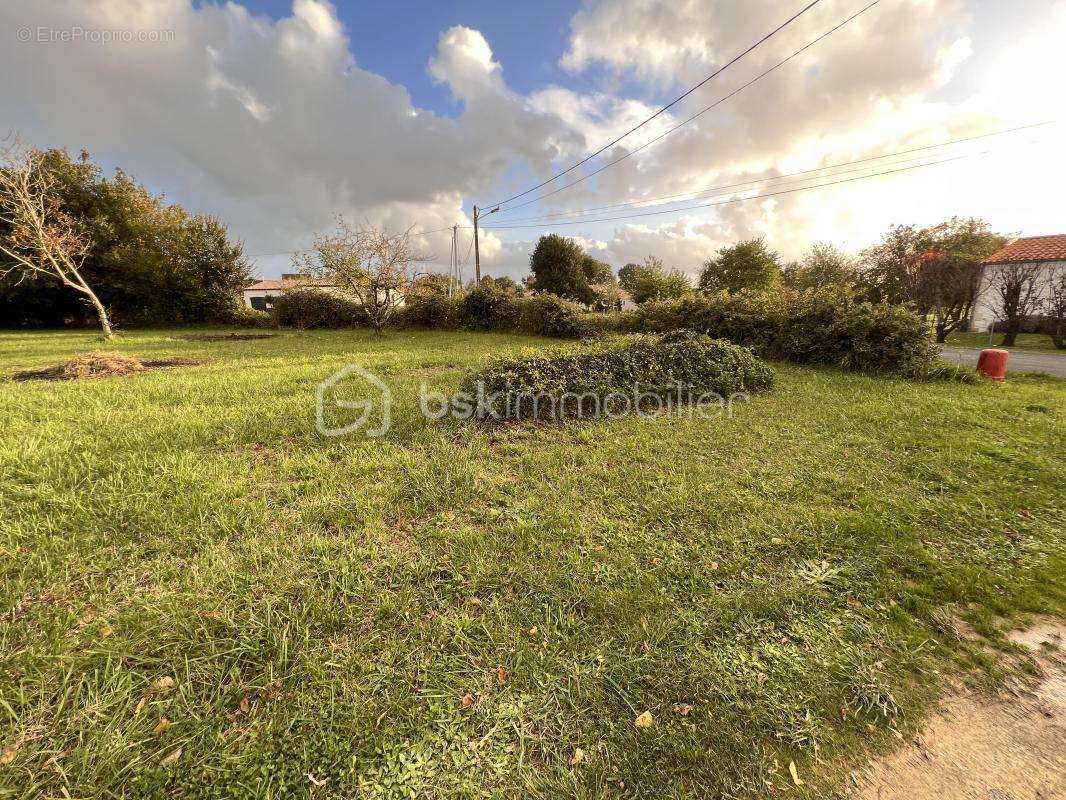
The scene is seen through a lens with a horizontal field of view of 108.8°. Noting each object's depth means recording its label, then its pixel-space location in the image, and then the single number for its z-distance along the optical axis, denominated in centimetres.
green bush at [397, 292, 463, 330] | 1723
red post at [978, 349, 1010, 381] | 676
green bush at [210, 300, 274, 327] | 1997
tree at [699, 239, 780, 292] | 2350
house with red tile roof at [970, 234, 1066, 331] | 1650
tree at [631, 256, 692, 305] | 2122
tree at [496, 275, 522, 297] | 1662
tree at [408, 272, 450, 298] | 1705
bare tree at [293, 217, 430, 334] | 1436
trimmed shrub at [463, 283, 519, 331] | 1595
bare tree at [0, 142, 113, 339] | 1045
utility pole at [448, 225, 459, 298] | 1823
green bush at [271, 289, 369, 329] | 1916
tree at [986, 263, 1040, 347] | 1278
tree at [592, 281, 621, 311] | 3036
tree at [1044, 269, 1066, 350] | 1156
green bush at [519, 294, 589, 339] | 1348
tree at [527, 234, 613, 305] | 3312
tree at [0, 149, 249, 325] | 1748
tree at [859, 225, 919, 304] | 1700
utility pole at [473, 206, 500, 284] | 1916
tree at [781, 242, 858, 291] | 2309
